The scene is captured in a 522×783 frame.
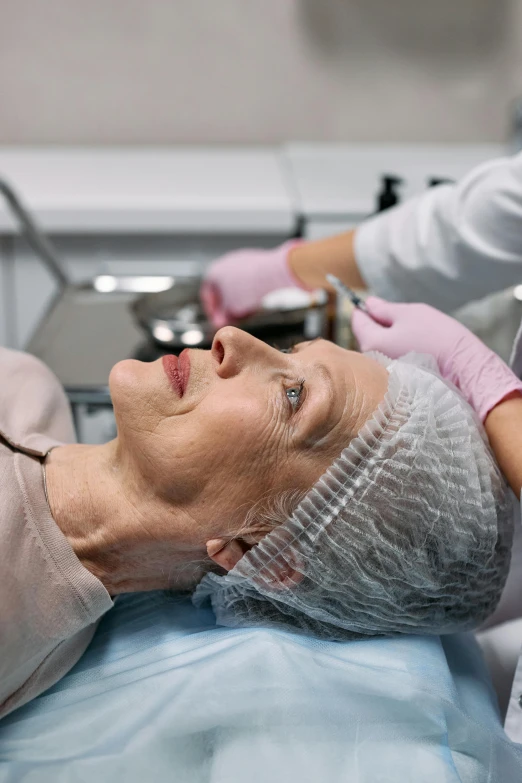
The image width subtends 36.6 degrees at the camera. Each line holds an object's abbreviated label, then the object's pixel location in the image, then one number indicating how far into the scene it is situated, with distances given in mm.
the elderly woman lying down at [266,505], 936
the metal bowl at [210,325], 1633
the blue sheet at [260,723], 906
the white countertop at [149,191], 2180
